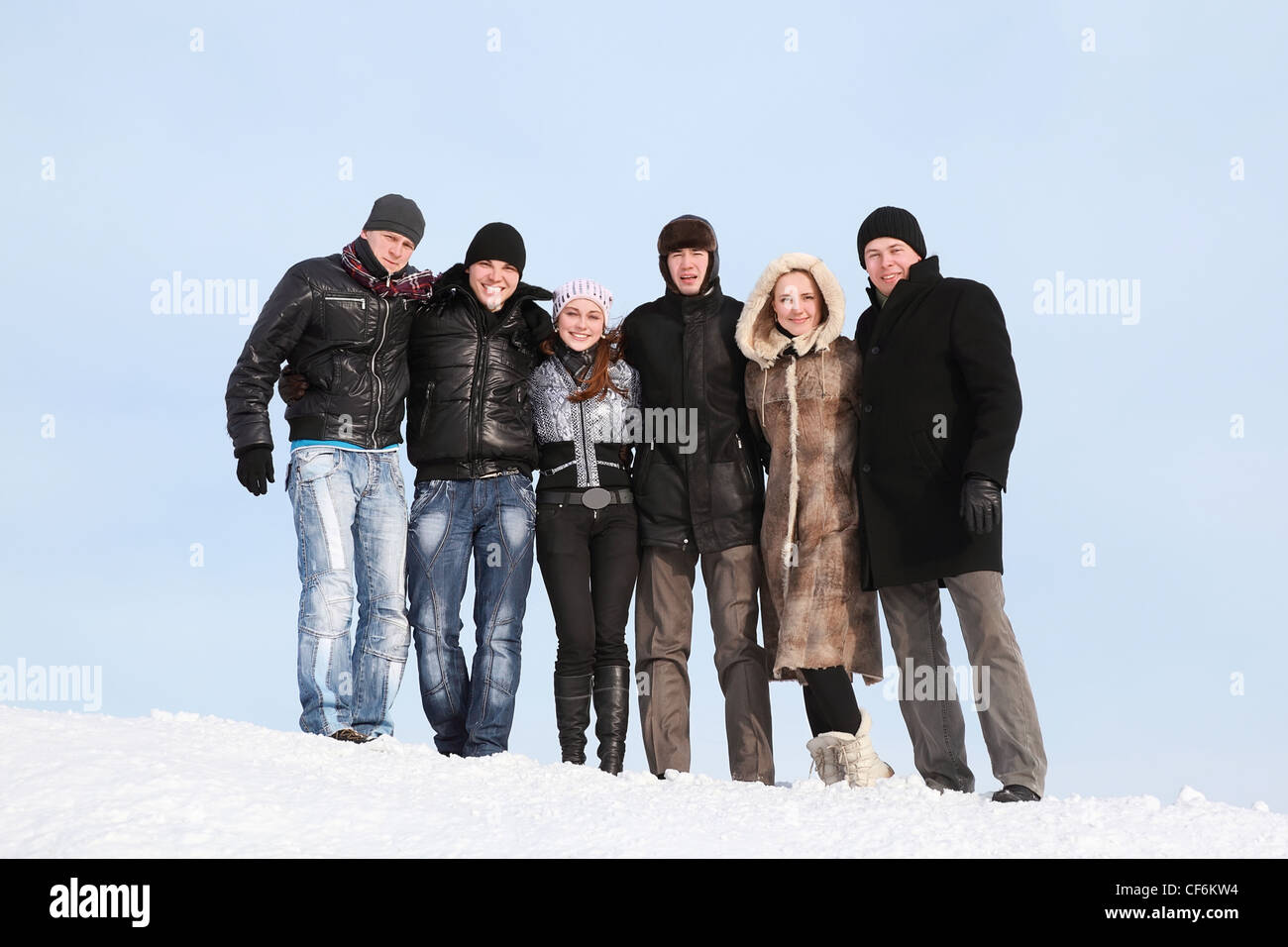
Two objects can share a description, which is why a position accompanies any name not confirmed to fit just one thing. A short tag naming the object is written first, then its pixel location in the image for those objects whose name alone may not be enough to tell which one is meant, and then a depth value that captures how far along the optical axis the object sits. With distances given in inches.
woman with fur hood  228.5
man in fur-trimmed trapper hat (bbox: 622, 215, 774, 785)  249.1
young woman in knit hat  246.4
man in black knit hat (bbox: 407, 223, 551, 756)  246.5
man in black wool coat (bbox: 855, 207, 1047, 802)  213.8
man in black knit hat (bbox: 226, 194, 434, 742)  235.5
